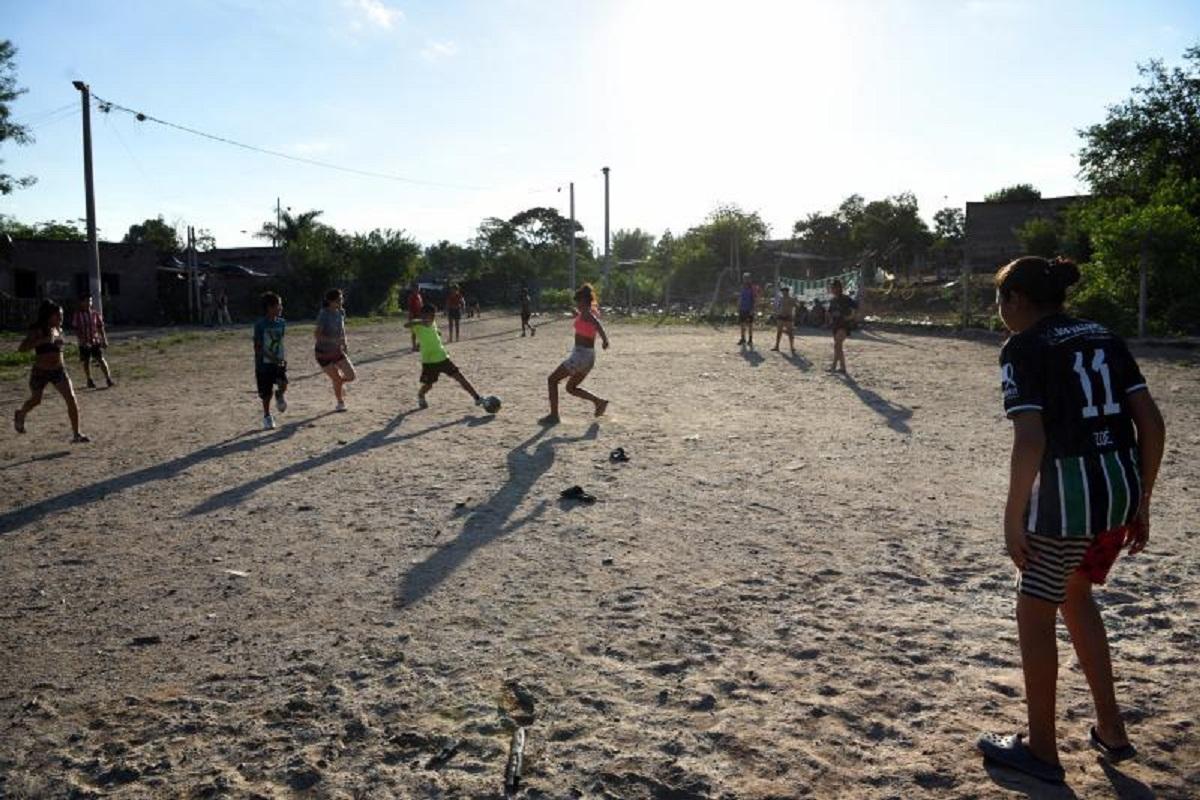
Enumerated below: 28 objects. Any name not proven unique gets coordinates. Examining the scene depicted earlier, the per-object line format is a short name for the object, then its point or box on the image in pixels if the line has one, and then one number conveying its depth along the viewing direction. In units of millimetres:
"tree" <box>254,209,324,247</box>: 50816
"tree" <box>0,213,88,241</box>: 46125
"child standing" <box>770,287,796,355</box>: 19344
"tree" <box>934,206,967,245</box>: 59228
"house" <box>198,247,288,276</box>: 49762
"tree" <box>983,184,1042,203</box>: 54469
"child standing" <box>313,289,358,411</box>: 11234
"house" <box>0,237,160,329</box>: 34562
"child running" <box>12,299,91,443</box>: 9453
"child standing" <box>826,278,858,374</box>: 14914
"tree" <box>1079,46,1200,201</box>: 27422
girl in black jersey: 2717
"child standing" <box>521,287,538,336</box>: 27922
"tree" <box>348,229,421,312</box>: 46312
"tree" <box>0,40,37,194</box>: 35500
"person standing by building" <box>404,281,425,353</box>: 19356
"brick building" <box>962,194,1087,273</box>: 32438
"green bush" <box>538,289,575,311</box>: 51281
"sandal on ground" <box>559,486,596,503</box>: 6648
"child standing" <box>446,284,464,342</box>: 24797
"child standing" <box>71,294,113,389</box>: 13723
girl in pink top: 10141
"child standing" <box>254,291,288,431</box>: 10117
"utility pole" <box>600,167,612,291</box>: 42494
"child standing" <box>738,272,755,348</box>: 21422
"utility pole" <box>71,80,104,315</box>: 23875
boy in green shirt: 11234
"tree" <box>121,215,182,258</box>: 61631
